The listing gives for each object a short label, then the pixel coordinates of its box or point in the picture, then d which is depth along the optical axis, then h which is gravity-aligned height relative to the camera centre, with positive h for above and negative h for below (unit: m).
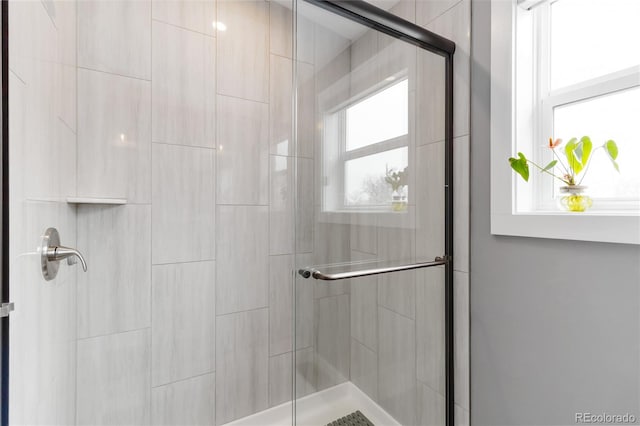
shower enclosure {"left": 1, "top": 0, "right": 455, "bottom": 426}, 0.82 +0.00
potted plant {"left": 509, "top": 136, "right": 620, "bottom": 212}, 0.88 +0.15
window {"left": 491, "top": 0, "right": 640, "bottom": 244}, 0.87 +0.37
